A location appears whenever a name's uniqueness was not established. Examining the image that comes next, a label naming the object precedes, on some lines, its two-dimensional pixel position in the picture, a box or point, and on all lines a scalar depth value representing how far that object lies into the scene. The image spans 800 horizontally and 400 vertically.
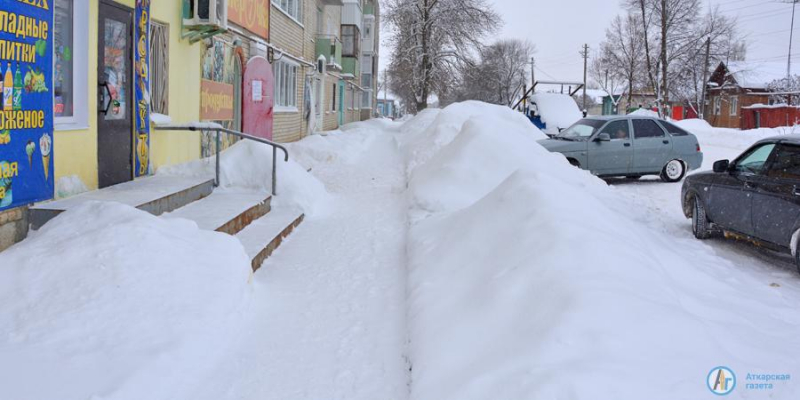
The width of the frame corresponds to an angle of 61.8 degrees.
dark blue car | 6.78
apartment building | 5.81
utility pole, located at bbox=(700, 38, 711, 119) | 55.91
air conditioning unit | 9.91
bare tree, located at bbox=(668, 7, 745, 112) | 50.69
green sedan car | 13.64
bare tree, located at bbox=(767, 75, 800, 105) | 43.59
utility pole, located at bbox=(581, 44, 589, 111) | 84.05
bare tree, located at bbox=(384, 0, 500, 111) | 38.81
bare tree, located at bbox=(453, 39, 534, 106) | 40.59
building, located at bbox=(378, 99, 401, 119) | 95.26
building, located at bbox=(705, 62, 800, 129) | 49.84
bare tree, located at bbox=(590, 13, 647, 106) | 56.09
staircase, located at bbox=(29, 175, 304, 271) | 6.59
